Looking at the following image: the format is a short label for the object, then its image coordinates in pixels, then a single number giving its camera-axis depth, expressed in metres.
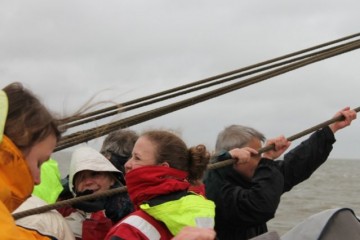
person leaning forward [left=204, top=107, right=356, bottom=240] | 3.08
